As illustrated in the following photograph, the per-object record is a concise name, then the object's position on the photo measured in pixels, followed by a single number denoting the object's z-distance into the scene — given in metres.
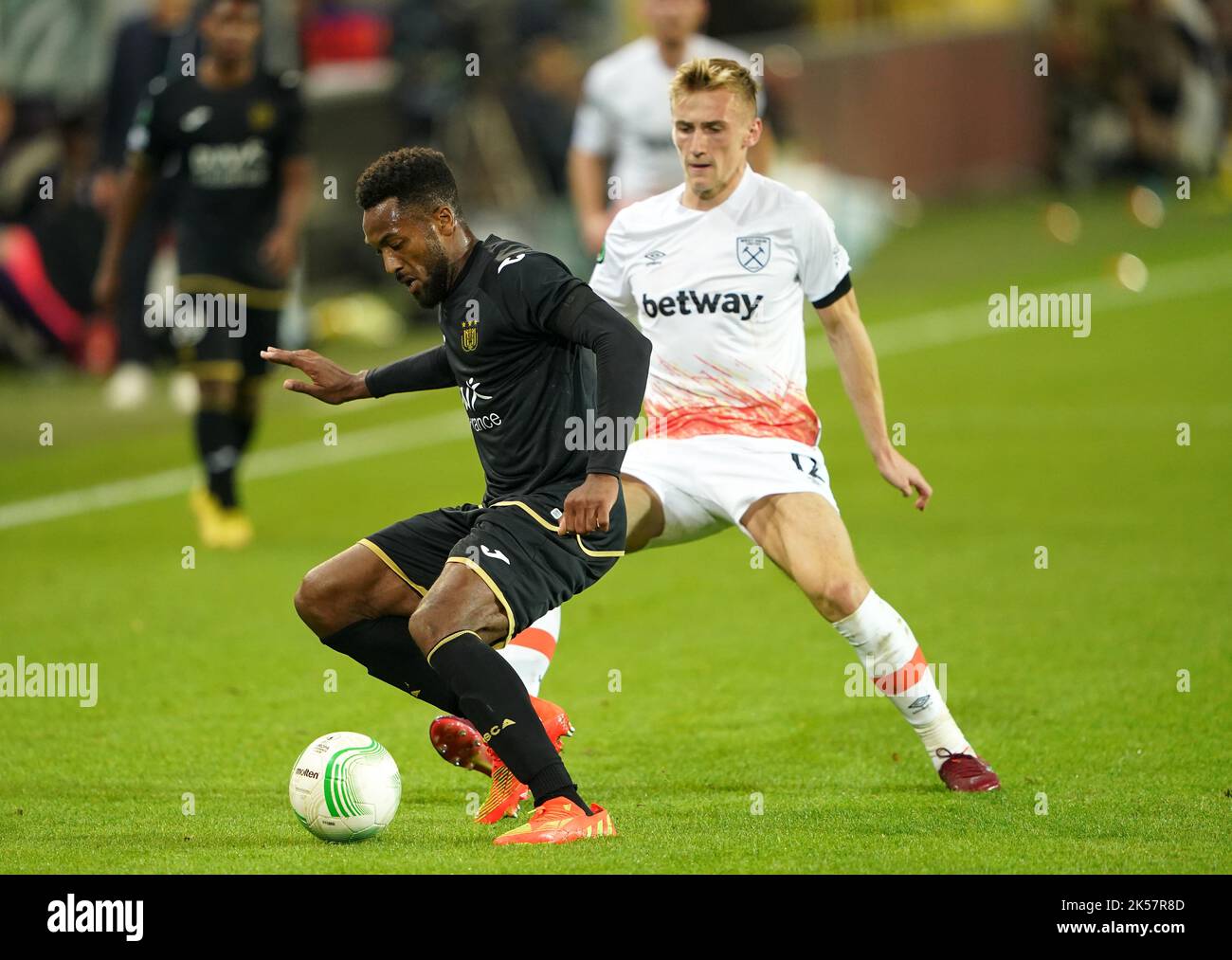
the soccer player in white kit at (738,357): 6.41
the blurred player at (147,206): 14.79
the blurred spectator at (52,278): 16.14
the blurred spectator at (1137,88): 25.69
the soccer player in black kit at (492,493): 5.59
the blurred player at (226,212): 10.53
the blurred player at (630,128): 11.19
